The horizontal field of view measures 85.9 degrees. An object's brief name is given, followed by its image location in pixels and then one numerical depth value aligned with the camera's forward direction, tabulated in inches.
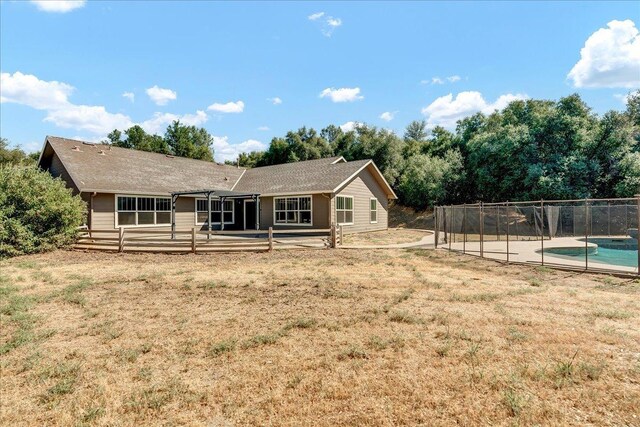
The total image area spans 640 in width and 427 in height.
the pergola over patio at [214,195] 751.8
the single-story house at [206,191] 695.1
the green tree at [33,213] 519.2
